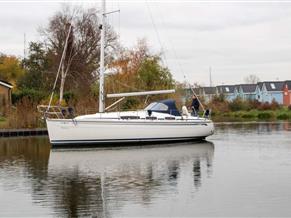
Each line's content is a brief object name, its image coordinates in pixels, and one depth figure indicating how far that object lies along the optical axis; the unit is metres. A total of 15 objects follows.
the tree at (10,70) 86.00
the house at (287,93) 126.00
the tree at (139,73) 43.22
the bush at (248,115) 74.62
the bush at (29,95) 49.92
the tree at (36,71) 71.62
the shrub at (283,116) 71.47
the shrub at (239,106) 82.50
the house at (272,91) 126.50
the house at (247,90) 133.75
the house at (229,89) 142.27
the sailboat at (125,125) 27.52
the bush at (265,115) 73.25
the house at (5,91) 56.80
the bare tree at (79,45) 64.88
